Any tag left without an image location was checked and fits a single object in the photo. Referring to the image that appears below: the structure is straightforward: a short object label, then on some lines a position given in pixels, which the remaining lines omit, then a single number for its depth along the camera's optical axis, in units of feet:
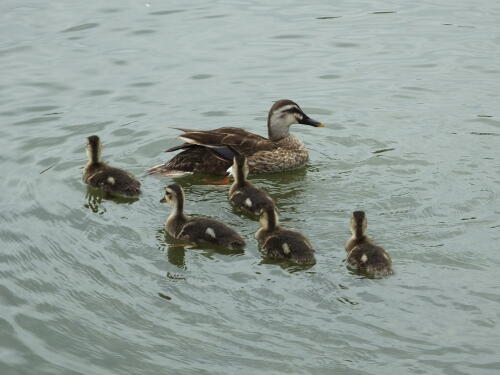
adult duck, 63.93
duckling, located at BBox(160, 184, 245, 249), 51.16
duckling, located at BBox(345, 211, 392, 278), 47.11
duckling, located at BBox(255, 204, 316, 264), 48.96
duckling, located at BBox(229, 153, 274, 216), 55.77
